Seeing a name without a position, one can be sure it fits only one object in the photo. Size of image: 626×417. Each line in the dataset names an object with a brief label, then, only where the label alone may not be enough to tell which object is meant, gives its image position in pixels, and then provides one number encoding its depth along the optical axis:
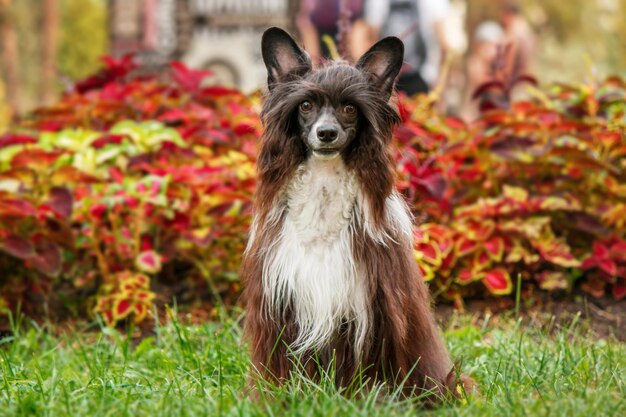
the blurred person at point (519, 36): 9.67
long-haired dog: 2.88
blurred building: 10.08
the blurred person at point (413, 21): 8.08
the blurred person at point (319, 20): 8.40
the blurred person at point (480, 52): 10.77
